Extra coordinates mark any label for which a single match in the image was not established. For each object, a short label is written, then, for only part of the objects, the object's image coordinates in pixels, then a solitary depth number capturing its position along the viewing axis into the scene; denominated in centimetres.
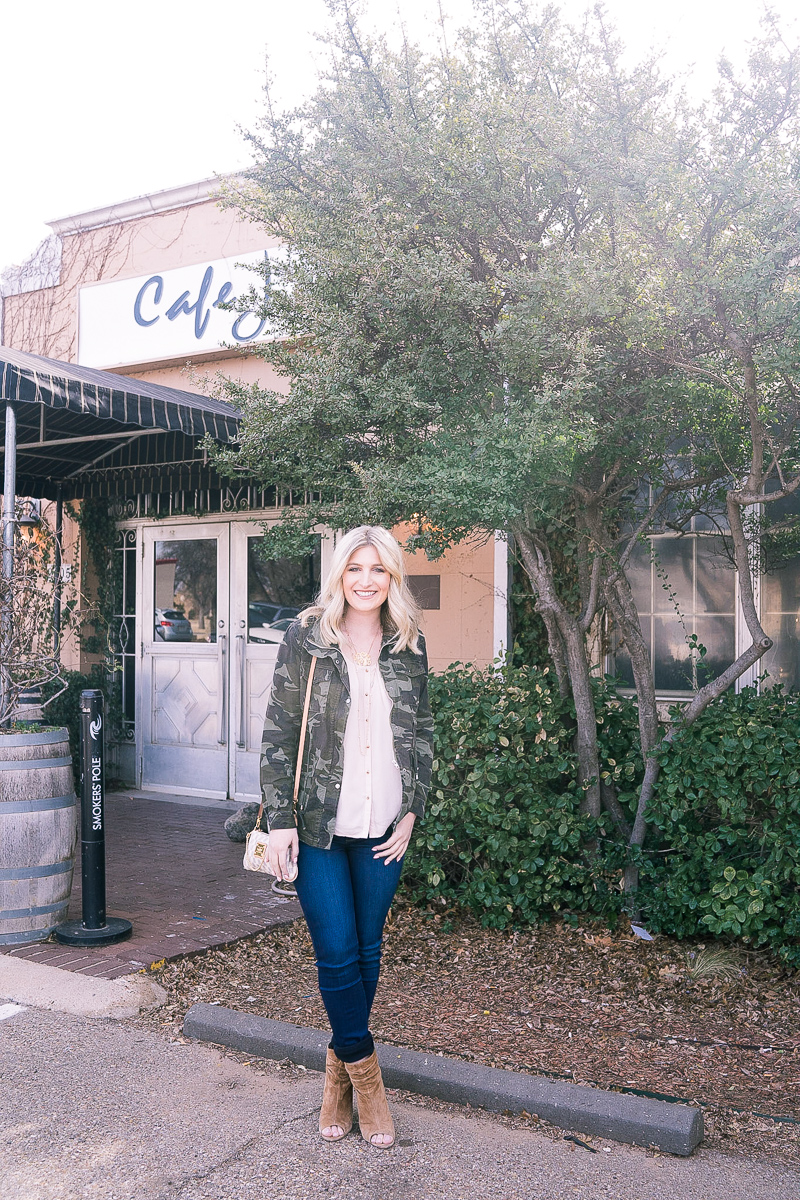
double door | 816
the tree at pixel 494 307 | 404
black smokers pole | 488
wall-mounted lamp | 560
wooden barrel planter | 476
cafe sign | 839
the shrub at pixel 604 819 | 433
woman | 293
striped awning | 562
